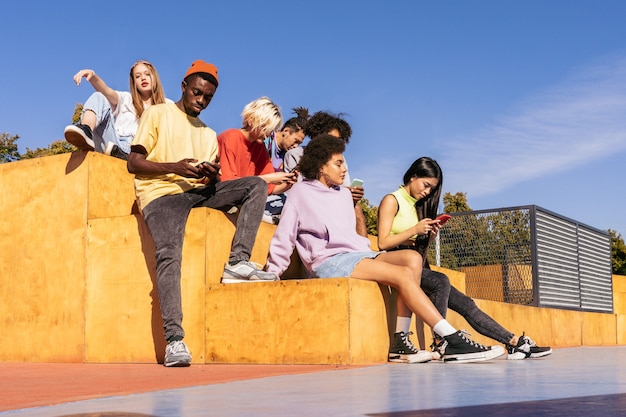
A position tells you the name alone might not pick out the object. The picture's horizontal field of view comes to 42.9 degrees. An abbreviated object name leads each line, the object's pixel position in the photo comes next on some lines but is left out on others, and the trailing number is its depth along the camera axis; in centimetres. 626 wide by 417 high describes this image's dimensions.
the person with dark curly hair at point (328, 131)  649
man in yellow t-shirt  504
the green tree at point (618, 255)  3284
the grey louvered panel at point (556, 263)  1166
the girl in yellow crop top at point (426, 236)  550
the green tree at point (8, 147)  2631
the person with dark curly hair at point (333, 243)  501
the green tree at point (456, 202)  2921
